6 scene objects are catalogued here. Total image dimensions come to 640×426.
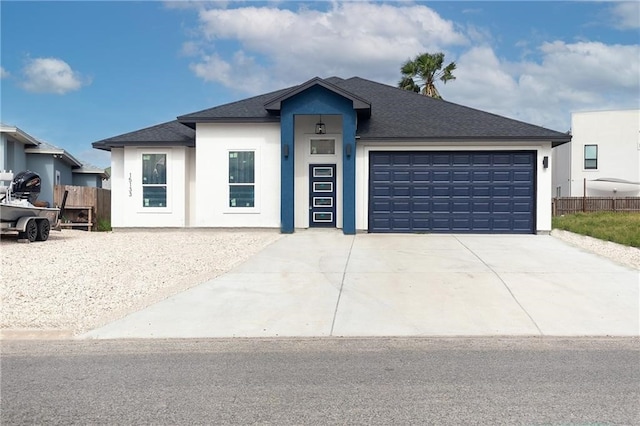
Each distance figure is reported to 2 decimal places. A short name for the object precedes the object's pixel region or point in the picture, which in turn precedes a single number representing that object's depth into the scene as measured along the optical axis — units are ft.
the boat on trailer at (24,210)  49.73
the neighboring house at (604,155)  117.50
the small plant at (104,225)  70.28
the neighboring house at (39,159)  80.57
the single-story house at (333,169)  58.18
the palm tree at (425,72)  107.76
